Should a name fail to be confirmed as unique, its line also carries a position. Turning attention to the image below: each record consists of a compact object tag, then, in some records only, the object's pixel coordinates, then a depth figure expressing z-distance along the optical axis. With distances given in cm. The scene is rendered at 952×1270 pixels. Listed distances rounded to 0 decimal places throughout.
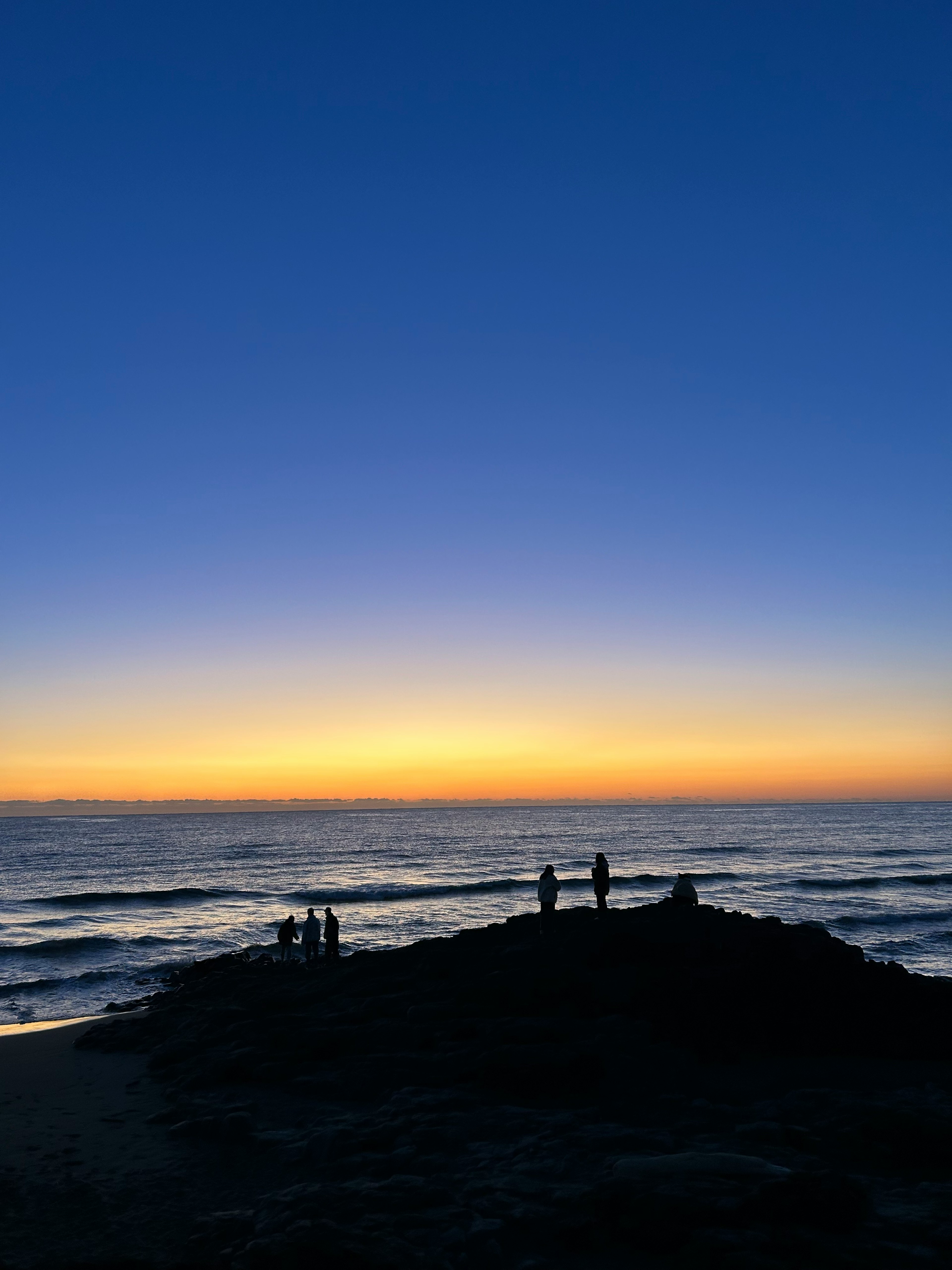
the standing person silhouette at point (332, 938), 2359
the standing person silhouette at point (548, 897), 1908
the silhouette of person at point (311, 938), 2366
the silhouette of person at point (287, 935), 2498
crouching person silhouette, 2050
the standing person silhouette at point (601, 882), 2045
